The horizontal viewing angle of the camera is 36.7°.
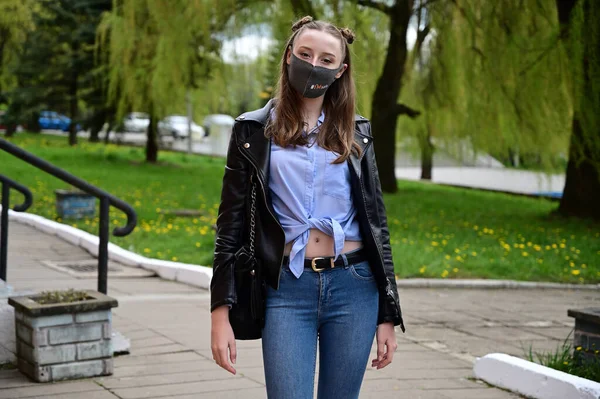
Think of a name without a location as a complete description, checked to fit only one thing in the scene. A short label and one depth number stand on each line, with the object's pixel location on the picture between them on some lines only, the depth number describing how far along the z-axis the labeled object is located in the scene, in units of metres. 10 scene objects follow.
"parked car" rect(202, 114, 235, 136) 26.56
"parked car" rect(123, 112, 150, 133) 25.83
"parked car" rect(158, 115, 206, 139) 52.21
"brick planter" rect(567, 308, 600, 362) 5.54
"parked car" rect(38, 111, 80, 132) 52.79
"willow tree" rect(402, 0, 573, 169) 14.35
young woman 2.88
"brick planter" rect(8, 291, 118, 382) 5.33
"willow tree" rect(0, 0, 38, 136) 32.91
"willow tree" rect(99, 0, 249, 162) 16.69
